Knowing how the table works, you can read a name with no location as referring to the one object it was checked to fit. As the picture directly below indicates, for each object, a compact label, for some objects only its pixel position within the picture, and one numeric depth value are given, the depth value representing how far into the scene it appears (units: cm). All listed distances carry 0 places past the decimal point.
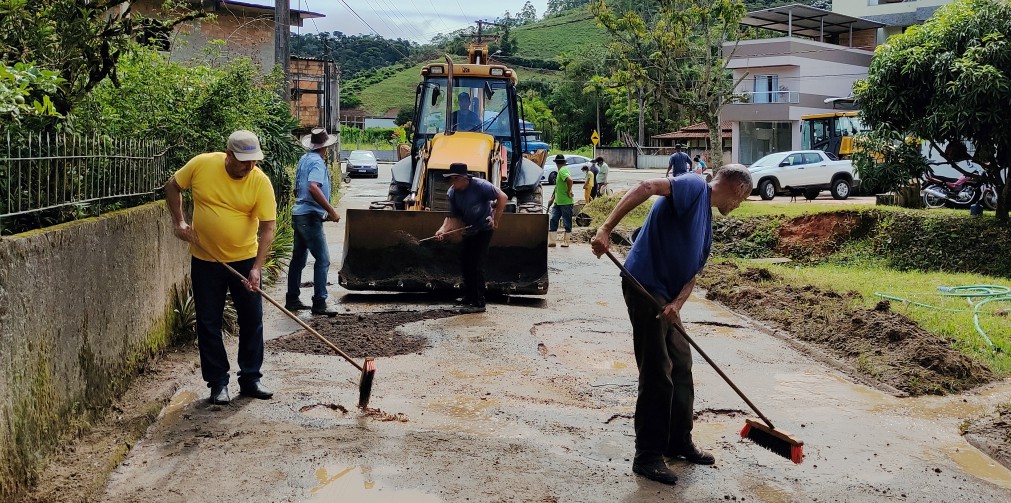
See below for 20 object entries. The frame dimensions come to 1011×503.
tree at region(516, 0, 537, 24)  15575
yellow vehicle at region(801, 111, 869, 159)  3422
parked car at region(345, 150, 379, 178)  4444
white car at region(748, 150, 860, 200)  2889
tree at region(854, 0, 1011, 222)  1450
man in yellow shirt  632
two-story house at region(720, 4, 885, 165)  5094
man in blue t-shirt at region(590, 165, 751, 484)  532
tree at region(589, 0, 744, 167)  2797
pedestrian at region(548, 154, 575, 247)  1859
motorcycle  2288
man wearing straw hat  988
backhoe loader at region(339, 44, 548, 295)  1122
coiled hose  1035
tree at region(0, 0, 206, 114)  640
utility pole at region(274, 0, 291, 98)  1934
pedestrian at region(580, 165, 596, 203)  2516
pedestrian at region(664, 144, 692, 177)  1389
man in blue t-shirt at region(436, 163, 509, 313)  1057
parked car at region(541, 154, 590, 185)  4044
